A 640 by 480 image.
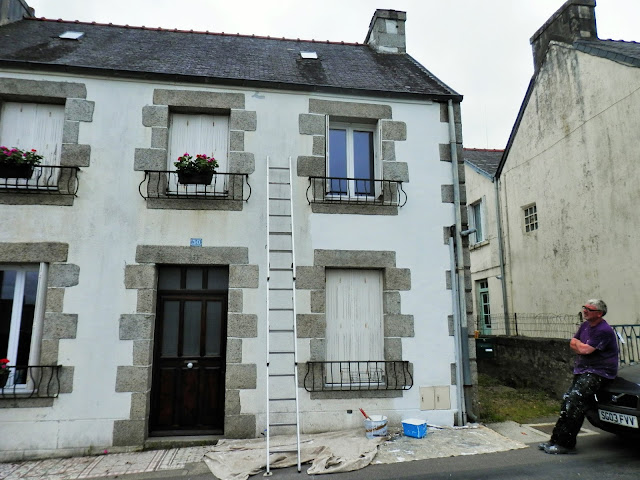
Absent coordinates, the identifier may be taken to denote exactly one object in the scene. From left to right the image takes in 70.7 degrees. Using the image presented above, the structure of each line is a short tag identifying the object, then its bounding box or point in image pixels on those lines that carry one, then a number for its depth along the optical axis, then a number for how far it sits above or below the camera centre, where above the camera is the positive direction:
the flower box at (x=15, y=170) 6.11 +1.99
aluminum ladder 6.23 +0.24
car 4.85 -1.00
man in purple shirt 5.21 -0.64
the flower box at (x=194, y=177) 6.43 +1.98
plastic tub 6.04 -1.49
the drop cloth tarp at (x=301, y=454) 5.04 -1.63
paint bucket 6.00 -1.45
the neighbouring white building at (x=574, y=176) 8.89 +3.18
